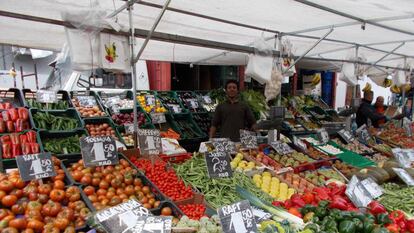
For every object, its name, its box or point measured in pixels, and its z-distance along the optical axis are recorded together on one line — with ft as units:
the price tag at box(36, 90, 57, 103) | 15.98
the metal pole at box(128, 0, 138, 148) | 10.67
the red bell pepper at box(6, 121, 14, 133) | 14.22
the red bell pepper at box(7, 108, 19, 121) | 14.69
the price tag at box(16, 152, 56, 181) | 8.29
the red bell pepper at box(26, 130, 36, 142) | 13.74
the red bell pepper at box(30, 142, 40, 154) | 13.23
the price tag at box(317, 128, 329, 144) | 19.33
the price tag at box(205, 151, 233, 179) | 10.76
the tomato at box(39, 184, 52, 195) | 8.44
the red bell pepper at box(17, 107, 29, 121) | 14.90
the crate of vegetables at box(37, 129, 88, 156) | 14.02
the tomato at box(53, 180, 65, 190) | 8.82
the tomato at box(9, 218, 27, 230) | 6.82
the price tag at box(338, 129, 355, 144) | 20.17
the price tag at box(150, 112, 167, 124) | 20.71
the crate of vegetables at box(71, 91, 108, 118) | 18.66
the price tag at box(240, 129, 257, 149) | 14.62
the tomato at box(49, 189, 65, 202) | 8.35
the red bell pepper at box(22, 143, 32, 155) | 12.95
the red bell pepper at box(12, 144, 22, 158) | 12.79
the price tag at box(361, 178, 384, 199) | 10.66
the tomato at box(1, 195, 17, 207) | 7.89
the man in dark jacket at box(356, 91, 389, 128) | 24.01
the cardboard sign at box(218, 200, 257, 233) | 6.33
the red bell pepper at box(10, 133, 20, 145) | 13.17
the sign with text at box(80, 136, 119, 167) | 9.63
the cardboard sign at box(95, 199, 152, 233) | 5.92
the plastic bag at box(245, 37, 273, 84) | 15.15
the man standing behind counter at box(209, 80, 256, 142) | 16.88
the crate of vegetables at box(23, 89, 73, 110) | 17.12
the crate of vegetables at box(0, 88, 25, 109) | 16.62
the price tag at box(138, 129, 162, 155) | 11.48
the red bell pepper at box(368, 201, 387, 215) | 8.96
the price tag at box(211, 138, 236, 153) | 13.51
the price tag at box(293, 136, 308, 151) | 17.07
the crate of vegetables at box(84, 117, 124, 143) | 17.47
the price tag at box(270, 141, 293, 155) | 15.26
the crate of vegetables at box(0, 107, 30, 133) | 14.23
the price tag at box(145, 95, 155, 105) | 22.76
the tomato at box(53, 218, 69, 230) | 7.13
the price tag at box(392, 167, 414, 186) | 13.12
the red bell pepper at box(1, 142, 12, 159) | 12.62
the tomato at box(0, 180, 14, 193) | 8.25
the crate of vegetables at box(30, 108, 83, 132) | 15.49
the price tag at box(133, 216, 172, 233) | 5.79
